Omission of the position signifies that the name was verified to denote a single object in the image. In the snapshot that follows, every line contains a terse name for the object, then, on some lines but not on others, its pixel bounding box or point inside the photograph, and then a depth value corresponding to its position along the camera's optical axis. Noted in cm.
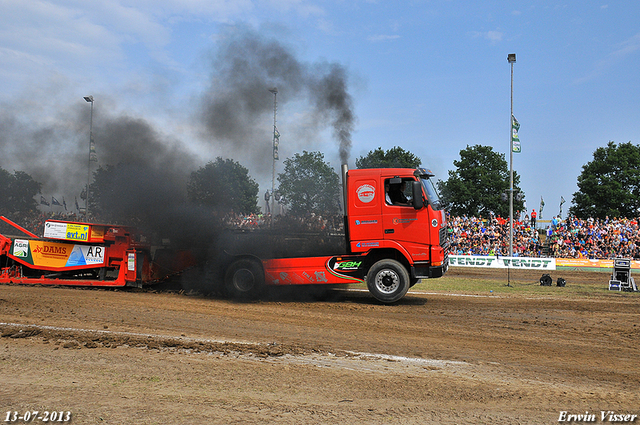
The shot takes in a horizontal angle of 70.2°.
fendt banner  2662
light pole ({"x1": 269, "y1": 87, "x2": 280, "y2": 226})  1592
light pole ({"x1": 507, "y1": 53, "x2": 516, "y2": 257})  2808
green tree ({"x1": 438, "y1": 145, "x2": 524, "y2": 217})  4766
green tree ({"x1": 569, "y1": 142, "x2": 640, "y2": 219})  4222
